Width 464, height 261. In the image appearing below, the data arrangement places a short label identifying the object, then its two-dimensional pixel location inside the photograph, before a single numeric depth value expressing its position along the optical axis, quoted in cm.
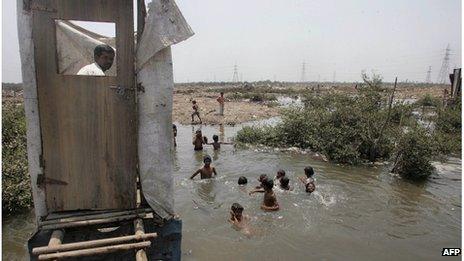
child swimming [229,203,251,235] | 639
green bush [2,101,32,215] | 609
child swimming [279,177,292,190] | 820
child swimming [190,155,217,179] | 895
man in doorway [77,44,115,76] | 339
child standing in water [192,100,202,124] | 1841
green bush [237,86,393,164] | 1114
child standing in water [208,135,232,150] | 1182
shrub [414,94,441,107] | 2579
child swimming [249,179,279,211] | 716
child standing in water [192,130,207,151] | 1211
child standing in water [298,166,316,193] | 825
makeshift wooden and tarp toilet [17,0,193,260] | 301
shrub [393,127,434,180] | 939
